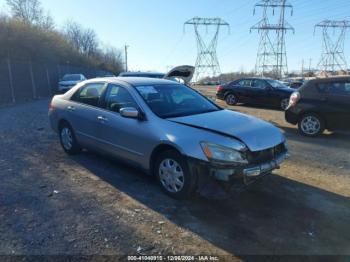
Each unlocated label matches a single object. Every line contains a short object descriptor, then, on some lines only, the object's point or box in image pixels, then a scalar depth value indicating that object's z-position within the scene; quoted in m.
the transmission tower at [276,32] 47.97
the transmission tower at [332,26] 64.69
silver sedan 4.20
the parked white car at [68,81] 24.64
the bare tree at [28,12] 43.78
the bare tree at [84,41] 70.75
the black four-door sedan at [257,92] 15.38
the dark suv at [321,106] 8.48
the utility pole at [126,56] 80.58
